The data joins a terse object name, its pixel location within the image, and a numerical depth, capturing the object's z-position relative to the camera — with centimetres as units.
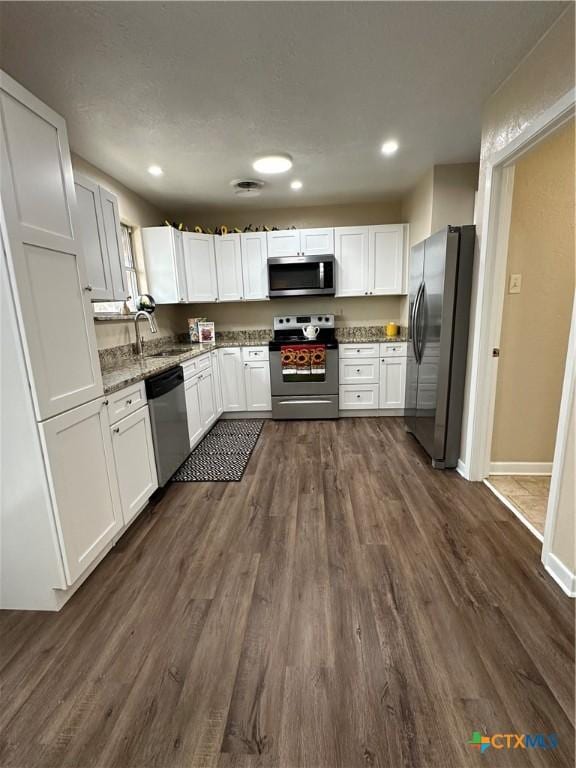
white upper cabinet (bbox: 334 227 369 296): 397
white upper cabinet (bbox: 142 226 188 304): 362
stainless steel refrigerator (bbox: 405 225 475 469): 237
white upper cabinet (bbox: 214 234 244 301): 409
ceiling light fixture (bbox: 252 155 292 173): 280
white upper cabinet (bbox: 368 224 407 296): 393
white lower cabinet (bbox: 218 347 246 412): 408
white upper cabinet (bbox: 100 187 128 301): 234
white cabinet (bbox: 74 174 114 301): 208
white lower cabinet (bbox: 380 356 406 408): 394
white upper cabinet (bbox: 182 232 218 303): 391
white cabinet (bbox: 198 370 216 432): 346
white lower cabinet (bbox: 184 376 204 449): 309
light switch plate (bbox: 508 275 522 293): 231
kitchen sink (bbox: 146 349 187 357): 330
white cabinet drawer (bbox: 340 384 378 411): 402
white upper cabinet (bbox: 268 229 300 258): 400
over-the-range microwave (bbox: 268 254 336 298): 391
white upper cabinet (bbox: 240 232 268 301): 405
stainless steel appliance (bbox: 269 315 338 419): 391
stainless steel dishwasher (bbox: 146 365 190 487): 242
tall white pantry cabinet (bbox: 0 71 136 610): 132
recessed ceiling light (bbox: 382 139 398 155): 266
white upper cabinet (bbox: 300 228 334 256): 399
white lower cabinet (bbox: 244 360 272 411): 408
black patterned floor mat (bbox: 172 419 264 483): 279
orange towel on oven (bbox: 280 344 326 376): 387
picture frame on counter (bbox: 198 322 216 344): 423
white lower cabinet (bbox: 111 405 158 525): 200
